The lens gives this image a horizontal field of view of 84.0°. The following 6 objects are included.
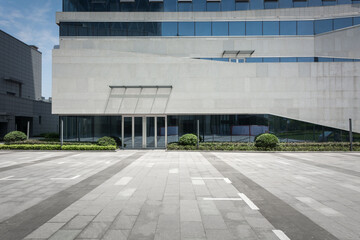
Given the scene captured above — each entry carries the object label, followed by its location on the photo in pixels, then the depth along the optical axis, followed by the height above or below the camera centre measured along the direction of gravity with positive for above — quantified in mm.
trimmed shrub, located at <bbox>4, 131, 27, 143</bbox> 23875 -1635
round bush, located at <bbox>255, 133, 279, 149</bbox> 20344 -1948
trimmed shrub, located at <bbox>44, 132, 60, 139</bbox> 28312 -1708
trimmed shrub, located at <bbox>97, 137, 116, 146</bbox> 21562 -2011
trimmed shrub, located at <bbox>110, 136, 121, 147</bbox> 23281 -2023
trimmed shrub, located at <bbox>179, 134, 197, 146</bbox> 21438 -1891
